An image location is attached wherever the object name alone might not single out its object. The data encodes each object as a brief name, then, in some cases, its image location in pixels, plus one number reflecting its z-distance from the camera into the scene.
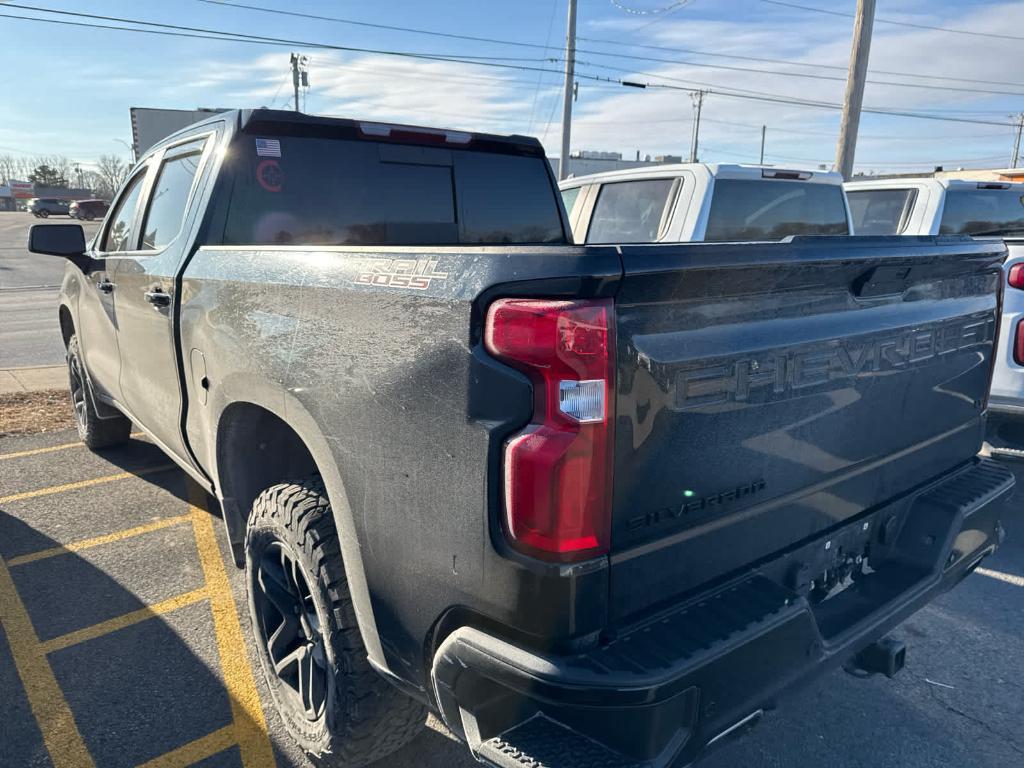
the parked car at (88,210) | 46.78
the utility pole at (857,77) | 12.84
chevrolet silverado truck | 1.51
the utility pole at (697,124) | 65.50
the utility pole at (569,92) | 23.08
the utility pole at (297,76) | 51.38
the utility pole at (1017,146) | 62.79
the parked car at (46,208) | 58.28
